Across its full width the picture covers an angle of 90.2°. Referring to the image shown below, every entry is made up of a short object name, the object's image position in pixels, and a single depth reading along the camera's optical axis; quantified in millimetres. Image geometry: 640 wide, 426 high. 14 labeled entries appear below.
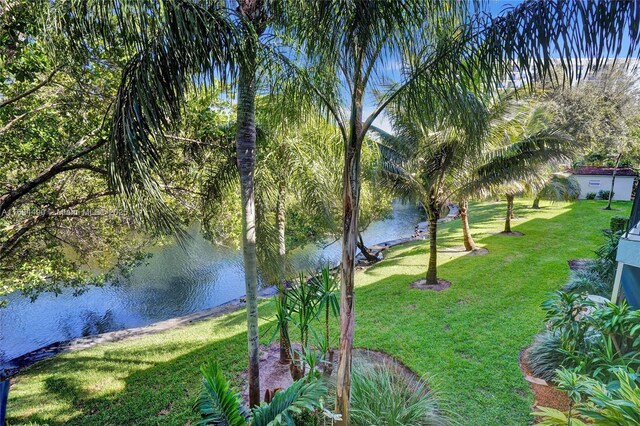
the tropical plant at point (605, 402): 2527
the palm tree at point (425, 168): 7012
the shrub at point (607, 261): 7113
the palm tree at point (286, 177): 4992
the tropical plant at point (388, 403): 3459
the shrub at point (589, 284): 6504
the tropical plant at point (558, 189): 14013
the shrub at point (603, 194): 22000
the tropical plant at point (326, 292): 3750
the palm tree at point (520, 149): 6895
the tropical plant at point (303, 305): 3918
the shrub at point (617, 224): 9911
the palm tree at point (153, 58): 2393
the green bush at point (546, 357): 4602
